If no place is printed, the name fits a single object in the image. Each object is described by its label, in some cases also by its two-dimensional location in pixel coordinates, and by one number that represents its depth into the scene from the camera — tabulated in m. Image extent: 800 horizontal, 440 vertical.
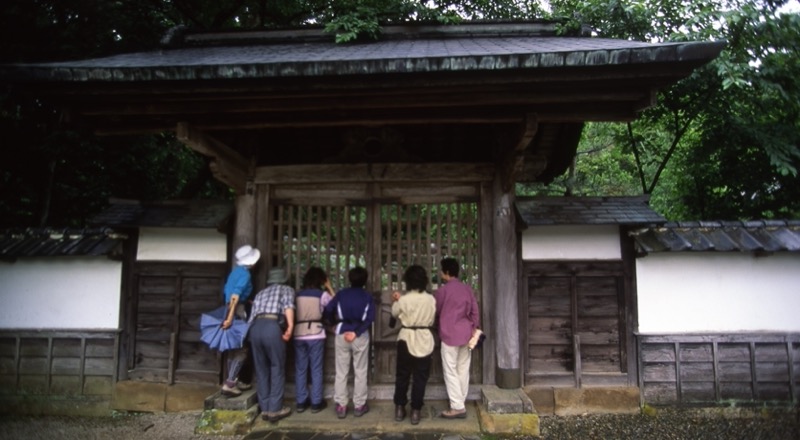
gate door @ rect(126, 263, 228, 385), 5.63
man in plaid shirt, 4.73
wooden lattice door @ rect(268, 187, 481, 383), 5.42
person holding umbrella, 4.89
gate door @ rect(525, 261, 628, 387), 5.35
